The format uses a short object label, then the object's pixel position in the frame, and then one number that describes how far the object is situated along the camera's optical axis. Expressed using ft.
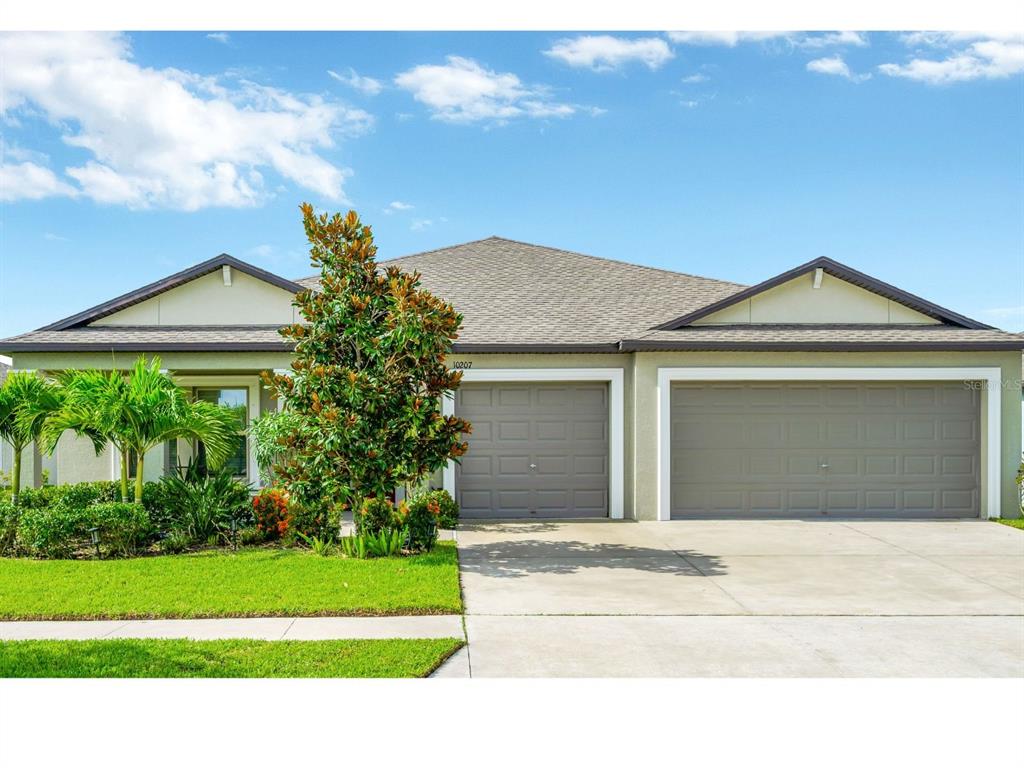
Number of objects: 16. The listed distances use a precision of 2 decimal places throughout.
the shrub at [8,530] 33.27
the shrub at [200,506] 34.96
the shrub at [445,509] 39.11
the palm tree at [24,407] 34.73
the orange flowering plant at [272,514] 35.68
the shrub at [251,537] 34.91
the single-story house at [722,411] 42.63
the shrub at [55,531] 32.07
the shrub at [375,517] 31.99
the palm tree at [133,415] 33.68
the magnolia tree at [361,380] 31.09
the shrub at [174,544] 33.35
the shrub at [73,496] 35.04
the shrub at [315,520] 33.53
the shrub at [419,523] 32.12
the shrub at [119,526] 32.22
